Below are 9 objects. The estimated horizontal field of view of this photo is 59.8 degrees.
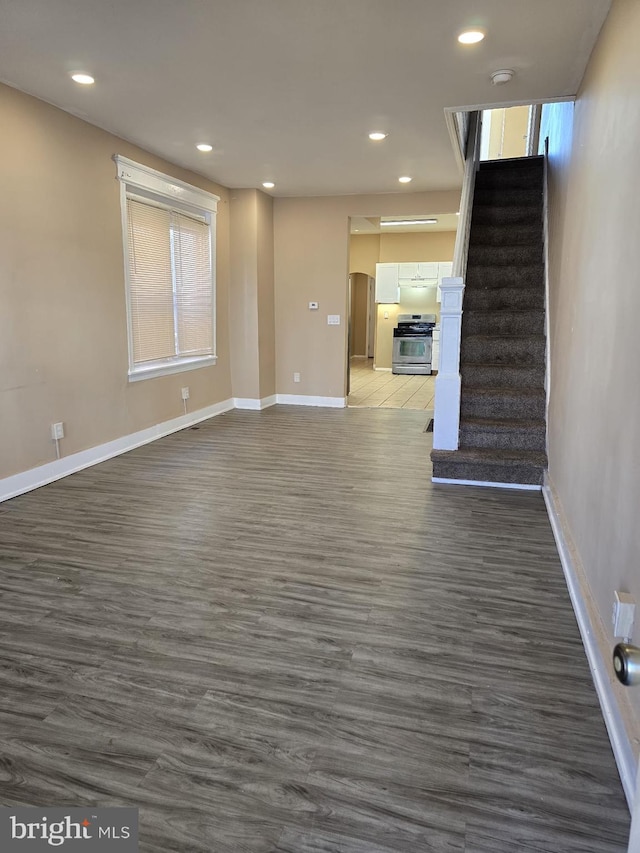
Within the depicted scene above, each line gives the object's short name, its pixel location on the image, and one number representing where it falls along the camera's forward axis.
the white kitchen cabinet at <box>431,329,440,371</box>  10.62
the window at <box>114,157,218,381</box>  5.12
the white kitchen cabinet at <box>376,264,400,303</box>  10.95
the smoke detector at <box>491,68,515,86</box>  3.43
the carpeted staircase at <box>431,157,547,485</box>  4.19
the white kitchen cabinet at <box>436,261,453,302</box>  10.57
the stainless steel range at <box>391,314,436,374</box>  10.73
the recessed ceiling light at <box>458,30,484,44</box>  2.94
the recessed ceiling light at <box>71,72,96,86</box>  3.47
